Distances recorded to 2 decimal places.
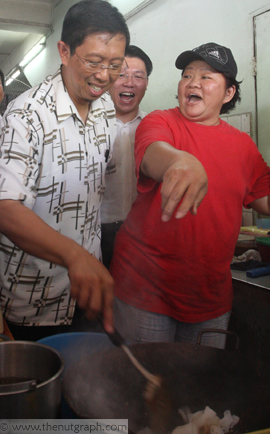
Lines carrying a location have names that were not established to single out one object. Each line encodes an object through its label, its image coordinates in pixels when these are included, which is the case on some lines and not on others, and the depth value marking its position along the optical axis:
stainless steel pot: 0.62
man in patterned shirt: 1.12
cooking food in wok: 0.97
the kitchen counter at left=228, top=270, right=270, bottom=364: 1.87
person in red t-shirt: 1.34
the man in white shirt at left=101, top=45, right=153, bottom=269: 2.01
